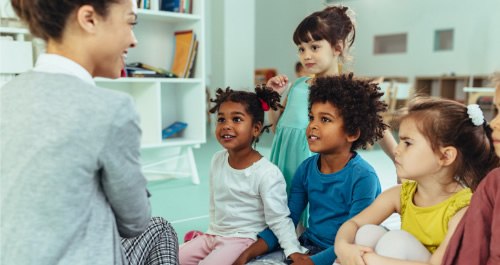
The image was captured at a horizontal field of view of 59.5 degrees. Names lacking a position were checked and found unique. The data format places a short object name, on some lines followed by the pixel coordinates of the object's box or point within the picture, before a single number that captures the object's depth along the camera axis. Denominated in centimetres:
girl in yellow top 109
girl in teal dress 167
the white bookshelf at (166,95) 296
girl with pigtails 146
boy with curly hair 138
